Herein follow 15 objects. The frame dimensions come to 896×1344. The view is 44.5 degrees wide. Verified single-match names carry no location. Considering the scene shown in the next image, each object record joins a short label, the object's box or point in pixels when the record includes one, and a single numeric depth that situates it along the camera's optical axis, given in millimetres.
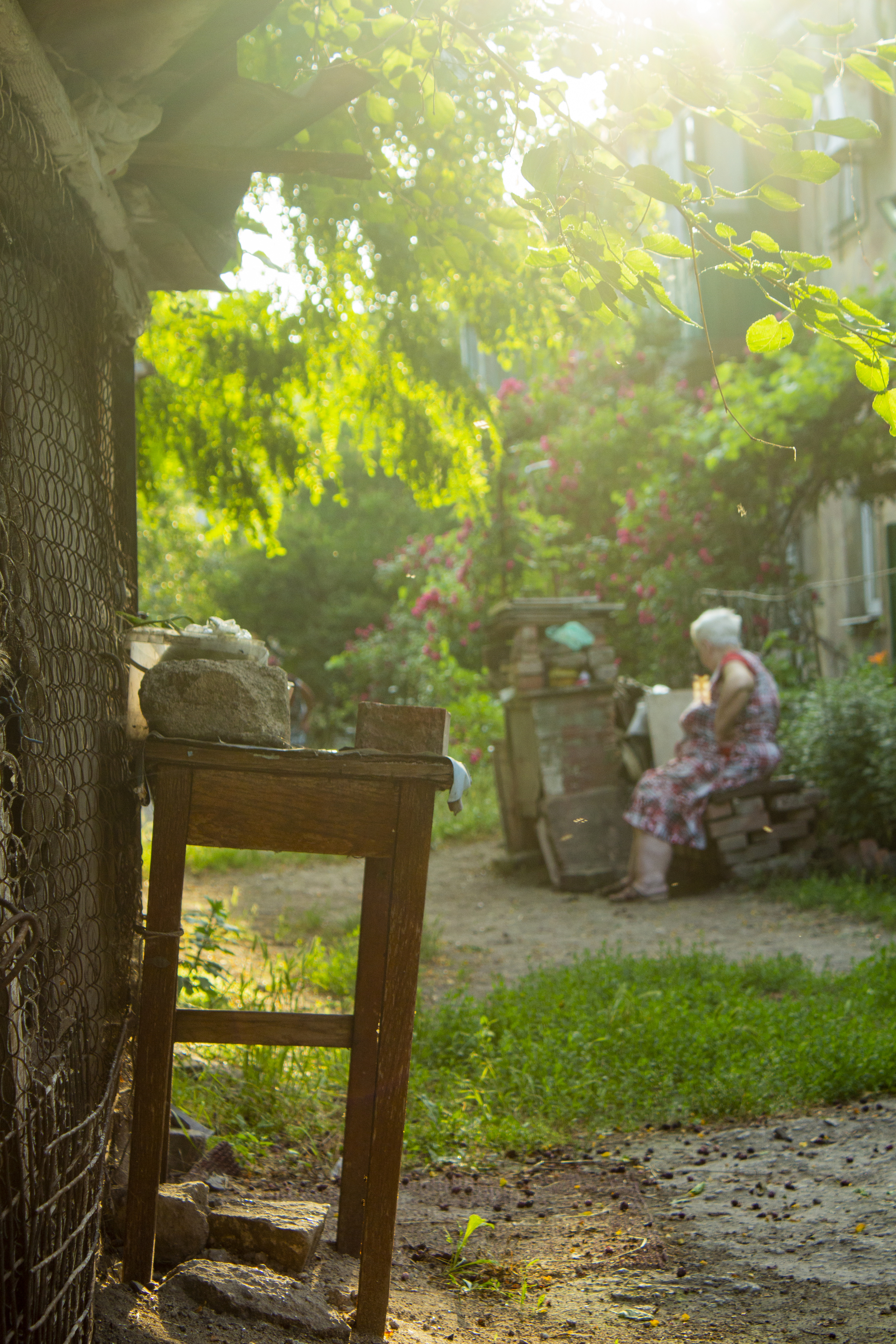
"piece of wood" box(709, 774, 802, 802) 7242
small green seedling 2592
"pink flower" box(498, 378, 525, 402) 14234
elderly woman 7262
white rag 2277
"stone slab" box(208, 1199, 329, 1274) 2396
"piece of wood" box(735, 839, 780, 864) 7336
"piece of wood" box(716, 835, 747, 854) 7285
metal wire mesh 1667
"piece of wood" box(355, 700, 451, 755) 2281
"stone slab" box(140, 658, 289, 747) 2291
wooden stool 2223
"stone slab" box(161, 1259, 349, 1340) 2125
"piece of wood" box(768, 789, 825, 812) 7320
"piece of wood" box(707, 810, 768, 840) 7258
